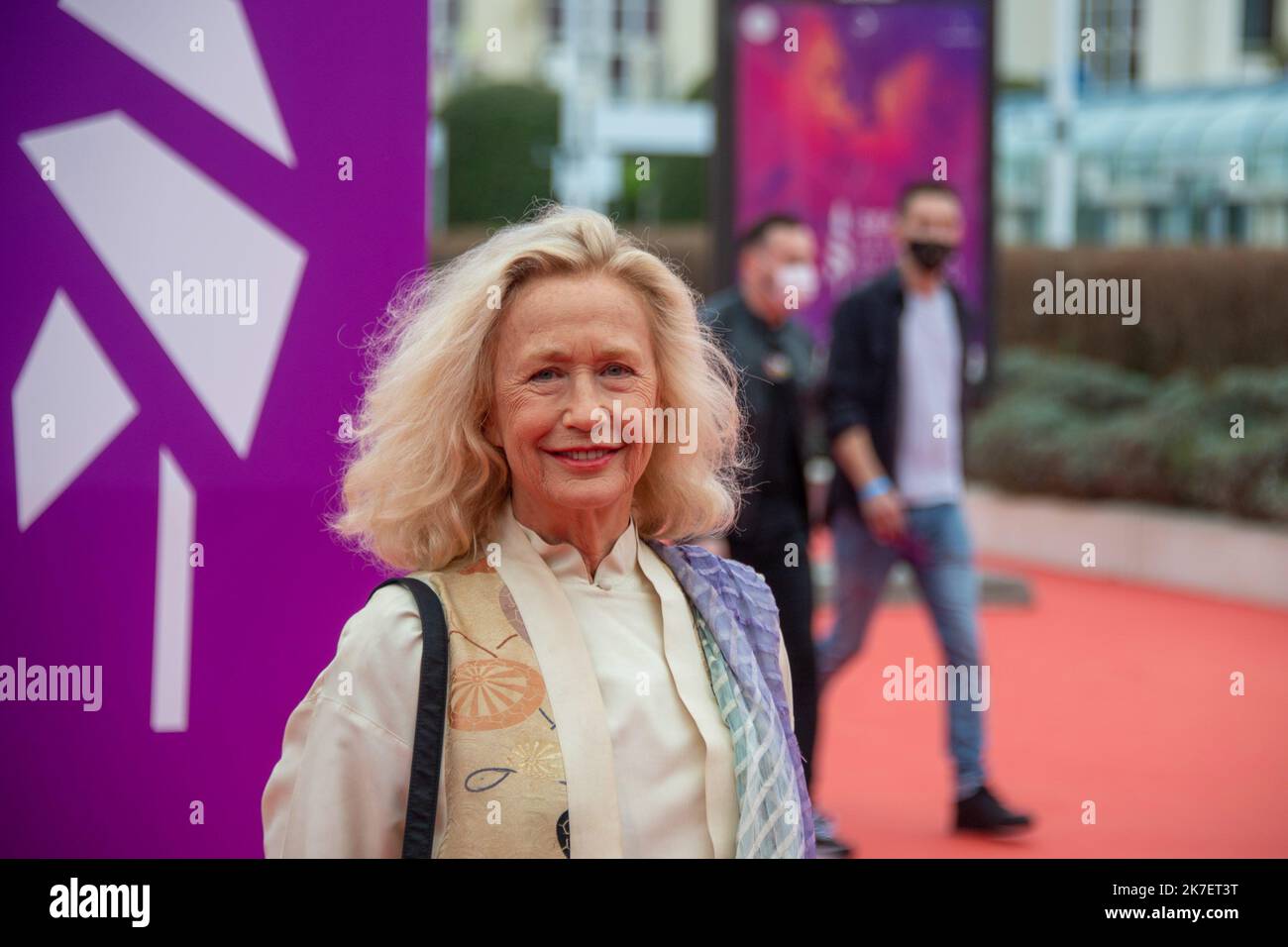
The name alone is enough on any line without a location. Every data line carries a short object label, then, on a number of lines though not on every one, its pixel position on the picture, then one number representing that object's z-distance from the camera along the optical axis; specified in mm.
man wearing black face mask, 6016
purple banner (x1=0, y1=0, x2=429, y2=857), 3234
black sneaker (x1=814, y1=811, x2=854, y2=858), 5508
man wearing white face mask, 5555
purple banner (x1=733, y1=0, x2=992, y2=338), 9992
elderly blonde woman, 2287
